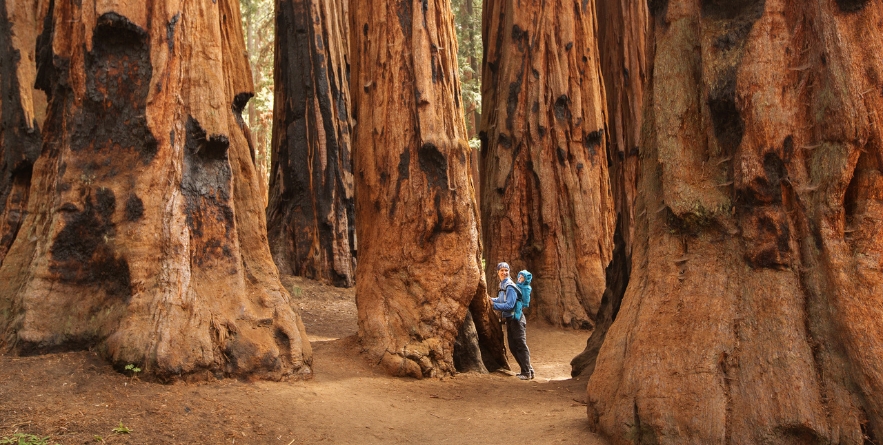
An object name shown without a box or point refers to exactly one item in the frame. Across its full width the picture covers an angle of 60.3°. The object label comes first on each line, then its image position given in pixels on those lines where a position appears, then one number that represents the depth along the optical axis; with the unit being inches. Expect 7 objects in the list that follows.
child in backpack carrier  318.0
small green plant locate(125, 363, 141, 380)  186.7
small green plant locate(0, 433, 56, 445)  141.2
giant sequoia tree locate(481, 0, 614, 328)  431.5
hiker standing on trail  315.3
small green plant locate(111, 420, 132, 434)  157.0
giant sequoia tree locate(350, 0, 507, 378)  279.0
